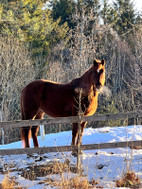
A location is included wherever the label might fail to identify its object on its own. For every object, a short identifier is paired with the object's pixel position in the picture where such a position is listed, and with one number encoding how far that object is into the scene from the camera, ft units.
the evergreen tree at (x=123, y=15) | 191.72
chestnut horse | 38.44
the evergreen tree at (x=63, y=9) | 185.16
